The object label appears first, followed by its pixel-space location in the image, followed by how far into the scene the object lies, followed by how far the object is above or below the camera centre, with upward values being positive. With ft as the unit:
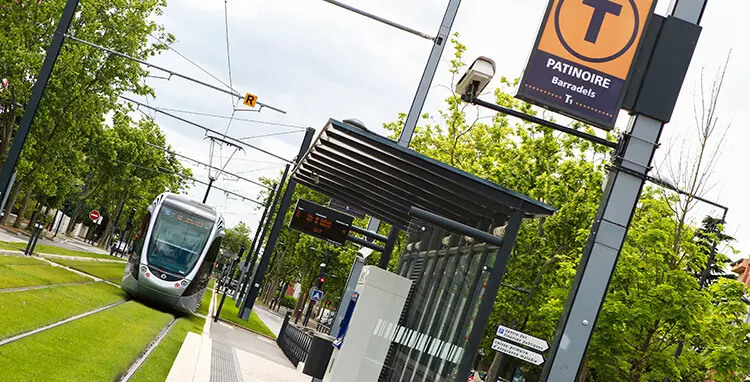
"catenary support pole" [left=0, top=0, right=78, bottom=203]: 75.31 +5.16
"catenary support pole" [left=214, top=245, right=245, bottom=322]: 106.40 -5.41
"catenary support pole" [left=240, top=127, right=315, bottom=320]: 94.48 -0.77
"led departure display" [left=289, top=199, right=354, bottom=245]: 71.31 +3.37
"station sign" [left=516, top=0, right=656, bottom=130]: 35.14 +10.30
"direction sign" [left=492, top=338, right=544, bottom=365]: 39.65 -0.51
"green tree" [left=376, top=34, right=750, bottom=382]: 70.18 +8.04
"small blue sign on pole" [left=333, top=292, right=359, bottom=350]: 41.35 -1.89
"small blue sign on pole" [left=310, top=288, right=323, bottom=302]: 139.87 -3.94
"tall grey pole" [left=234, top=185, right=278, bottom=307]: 144.05 -3.28
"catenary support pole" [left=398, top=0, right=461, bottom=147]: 61.77 +14.45
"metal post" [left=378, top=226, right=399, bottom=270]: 58.49 +2.29
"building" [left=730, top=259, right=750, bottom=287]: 215.51 +32.40
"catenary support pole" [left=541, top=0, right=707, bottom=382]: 32.96 +3.89
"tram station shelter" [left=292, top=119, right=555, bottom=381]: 31.89 +2.96
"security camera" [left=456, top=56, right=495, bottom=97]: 35.29 +8.65
